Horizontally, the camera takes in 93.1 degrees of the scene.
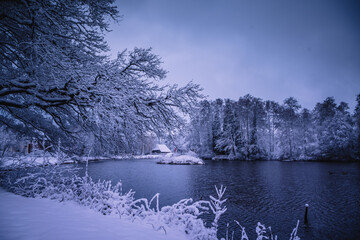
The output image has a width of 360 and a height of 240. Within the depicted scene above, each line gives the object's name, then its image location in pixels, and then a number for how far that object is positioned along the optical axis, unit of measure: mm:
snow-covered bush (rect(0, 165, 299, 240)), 3604
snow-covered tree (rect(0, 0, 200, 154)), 3636
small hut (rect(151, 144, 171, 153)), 70700
